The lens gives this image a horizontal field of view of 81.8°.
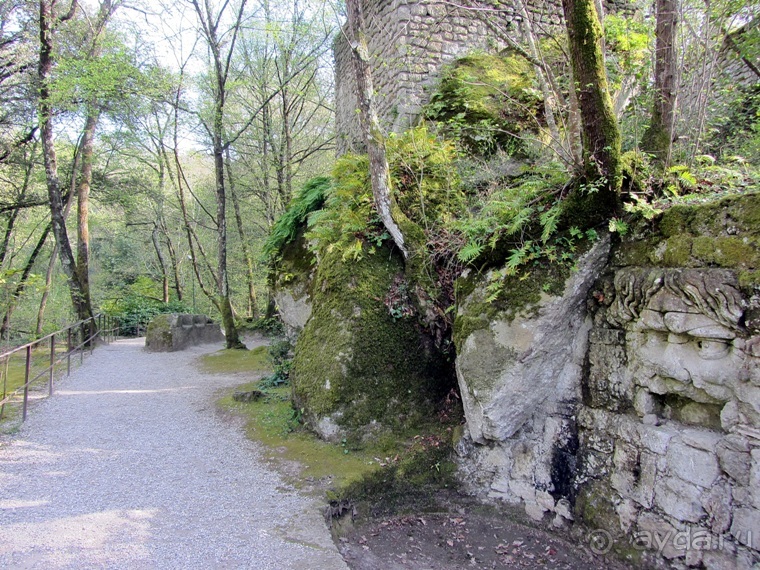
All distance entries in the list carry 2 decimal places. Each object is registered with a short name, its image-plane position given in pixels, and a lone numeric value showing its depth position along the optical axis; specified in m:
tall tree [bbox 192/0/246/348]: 12.00
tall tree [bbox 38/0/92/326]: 10.38
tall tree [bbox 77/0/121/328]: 12.27
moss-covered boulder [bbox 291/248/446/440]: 5.54
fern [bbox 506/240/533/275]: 4.21
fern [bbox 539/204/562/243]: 4.03
